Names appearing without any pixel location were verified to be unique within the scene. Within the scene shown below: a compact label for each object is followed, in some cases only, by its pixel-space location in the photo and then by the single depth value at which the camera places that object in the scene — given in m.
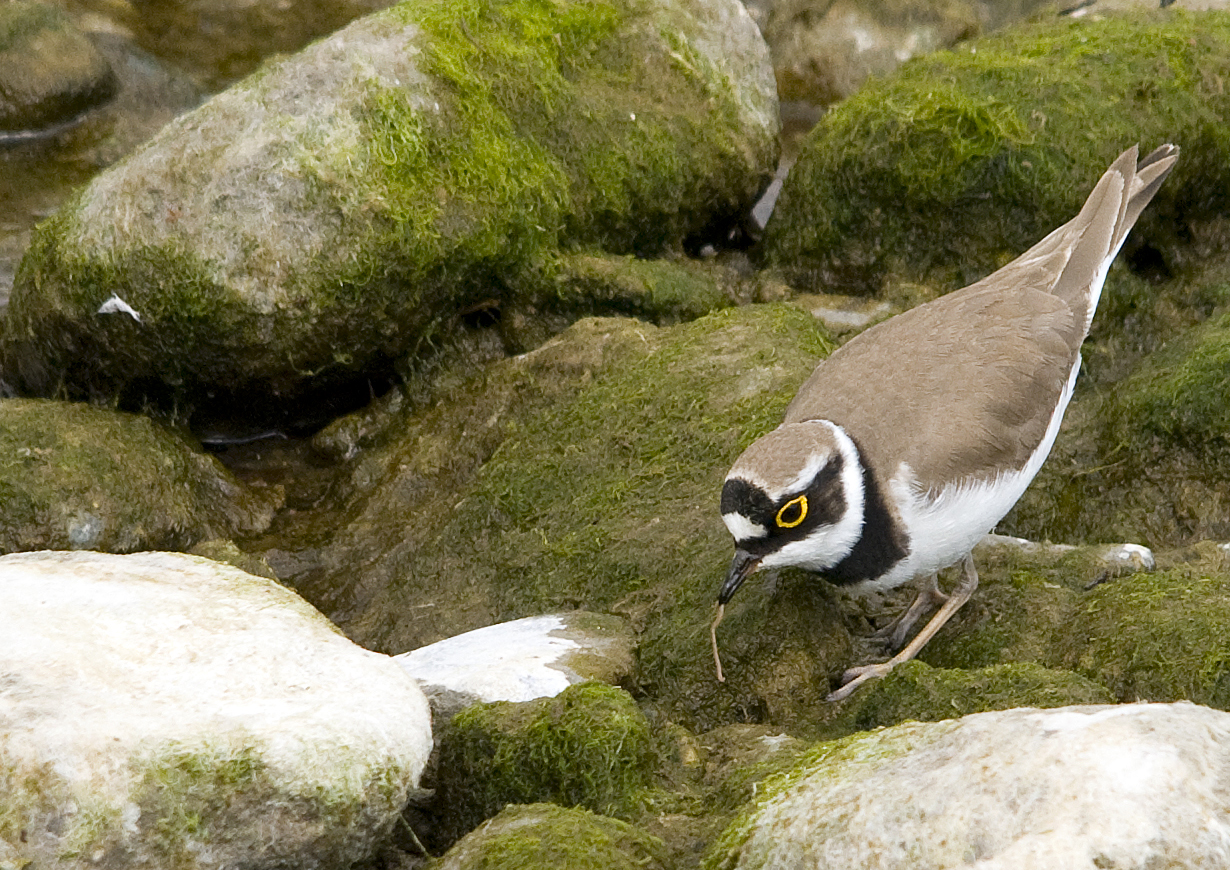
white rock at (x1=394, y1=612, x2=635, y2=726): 10.12
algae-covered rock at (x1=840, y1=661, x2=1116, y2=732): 9.02
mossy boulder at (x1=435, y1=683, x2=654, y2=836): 8.74
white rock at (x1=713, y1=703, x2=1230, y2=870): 6.12
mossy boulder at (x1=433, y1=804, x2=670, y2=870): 7.32
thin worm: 10.79
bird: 10.52
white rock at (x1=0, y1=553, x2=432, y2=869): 7.39
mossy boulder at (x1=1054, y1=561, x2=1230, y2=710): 9.34
